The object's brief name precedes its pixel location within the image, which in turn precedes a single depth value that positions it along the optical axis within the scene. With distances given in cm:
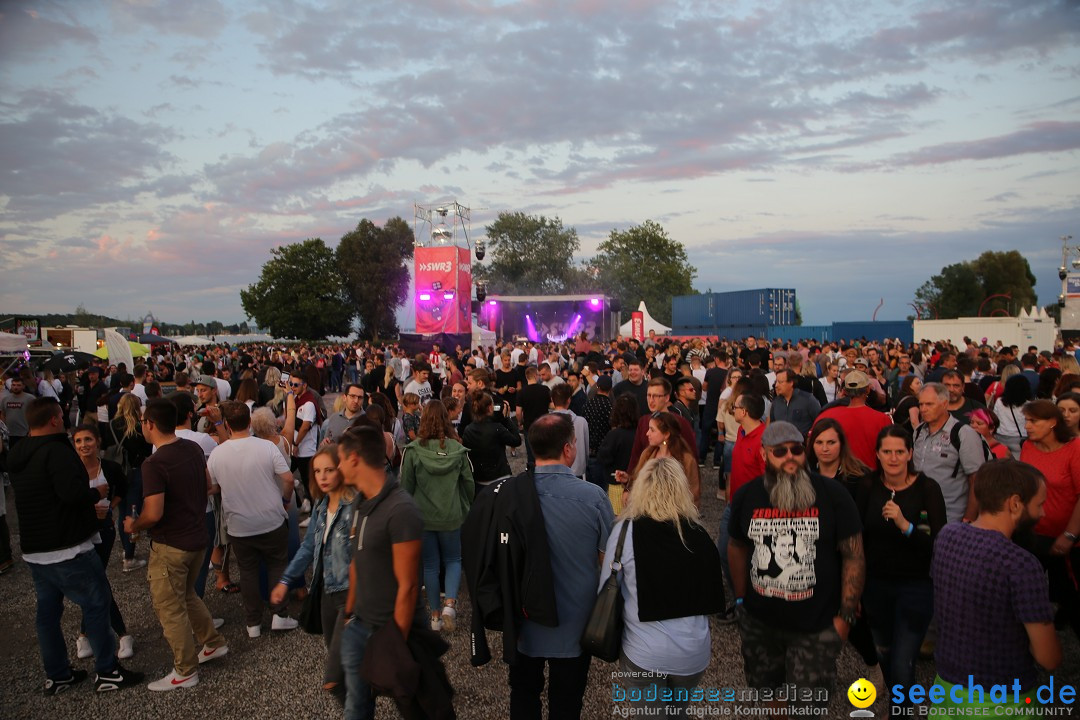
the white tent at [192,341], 5393
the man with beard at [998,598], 229
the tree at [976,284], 6581
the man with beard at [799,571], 279
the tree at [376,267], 5975
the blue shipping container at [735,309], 3666
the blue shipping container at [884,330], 3384
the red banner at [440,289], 2994
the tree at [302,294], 6031
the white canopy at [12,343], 1823
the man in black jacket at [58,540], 385
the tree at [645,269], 7169
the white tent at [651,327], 3784
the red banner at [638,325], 2964
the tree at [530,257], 6600
